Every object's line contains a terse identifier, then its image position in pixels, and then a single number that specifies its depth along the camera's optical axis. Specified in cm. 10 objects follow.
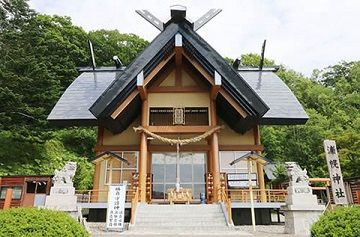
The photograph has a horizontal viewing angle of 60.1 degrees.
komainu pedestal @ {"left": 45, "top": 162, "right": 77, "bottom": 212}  889
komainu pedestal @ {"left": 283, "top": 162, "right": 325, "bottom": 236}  887
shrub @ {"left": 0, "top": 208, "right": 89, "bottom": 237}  423
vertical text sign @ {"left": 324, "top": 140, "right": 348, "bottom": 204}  862
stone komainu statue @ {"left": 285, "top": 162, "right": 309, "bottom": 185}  932
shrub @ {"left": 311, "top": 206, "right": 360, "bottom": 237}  449
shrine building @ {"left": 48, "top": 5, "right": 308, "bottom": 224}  1236
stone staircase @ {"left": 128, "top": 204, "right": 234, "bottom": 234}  909
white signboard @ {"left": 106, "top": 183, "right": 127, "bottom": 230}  912
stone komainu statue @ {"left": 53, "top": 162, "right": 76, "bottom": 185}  930
